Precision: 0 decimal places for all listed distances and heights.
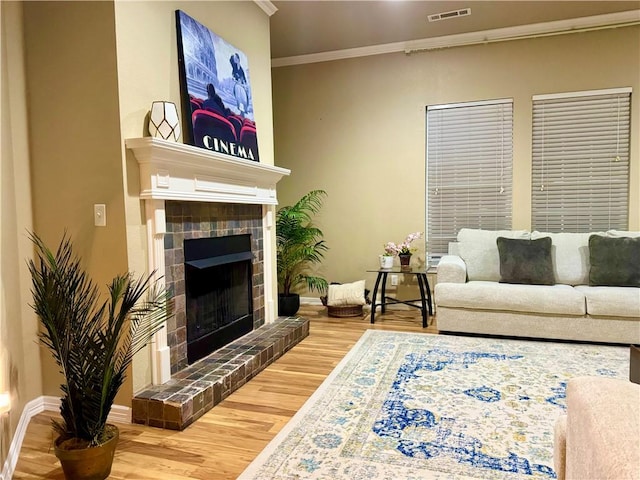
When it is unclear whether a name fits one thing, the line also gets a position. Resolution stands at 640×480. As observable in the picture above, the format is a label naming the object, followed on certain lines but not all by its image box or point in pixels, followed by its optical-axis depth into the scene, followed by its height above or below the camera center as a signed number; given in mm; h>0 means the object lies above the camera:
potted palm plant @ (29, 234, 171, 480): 1756 -599
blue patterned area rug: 1887 -1051
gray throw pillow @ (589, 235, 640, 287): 3609 -390
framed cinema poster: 2729 +895
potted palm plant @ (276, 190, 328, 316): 4570 -301
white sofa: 3441 -675
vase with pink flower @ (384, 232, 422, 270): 4555 -323
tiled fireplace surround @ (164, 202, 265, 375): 2590 -65
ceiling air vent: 3977 +1874
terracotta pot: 1750 -948
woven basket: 4602 -953
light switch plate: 2293 +55
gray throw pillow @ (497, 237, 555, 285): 3836 -407
